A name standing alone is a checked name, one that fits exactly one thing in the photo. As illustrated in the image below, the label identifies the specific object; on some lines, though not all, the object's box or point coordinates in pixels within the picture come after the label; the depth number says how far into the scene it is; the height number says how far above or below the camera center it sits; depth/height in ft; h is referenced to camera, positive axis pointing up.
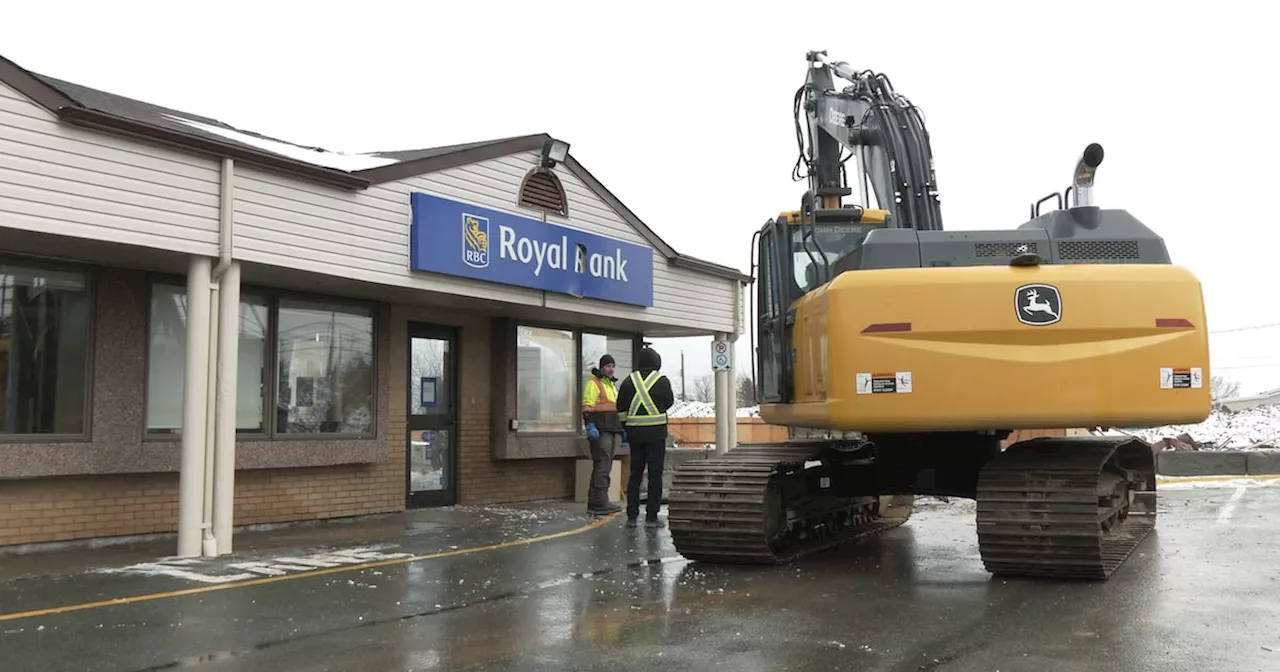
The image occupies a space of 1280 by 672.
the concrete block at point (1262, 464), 68.33 -3.06
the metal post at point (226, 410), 29.78 +0.52
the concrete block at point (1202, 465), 68.39 -3.06
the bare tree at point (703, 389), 289.94 +9.64
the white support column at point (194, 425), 29.07 +0.11
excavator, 24.21 +1.14
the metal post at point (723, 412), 52.95 +0.50
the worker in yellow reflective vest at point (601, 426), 42.11 -0.09
